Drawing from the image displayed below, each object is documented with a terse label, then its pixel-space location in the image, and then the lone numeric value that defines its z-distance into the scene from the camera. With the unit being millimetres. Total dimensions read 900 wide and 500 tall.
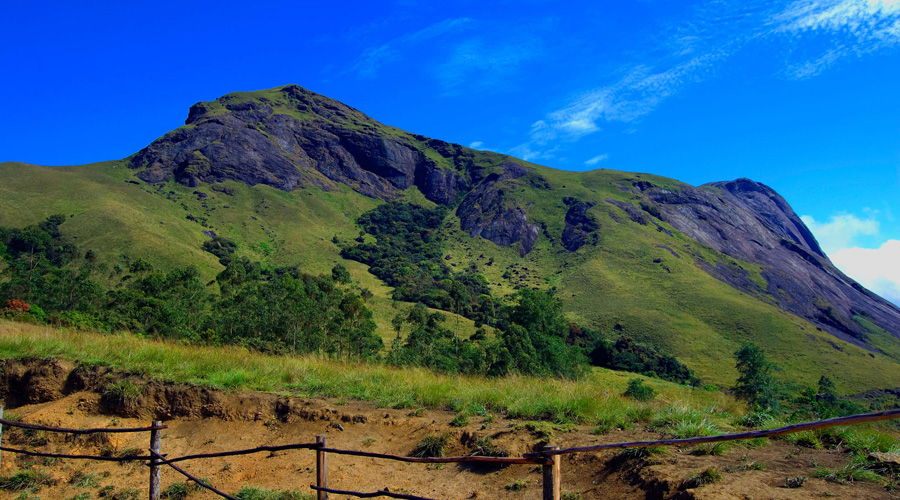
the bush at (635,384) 42425
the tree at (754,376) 50438
